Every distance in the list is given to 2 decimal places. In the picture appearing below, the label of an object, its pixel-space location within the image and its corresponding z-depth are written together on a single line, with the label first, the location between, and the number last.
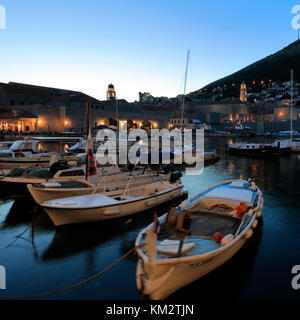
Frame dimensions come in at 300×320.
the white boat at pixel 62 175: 13.56
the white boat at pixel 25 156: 19.91
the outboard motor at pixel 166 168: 15.67
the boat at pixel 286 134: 81.00
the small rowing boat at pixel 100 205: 9.44
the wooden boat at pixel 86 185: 11.14
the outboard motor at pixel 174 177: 13.79
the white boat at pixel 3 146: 26.69
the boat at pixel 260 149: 36.06
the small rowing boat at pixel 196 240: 5.25
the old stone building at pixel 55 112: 59.00
